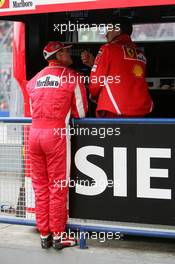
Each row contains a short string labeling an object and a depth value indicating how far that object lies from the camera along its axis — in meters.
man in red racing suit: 8.88
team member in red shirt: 9.22
